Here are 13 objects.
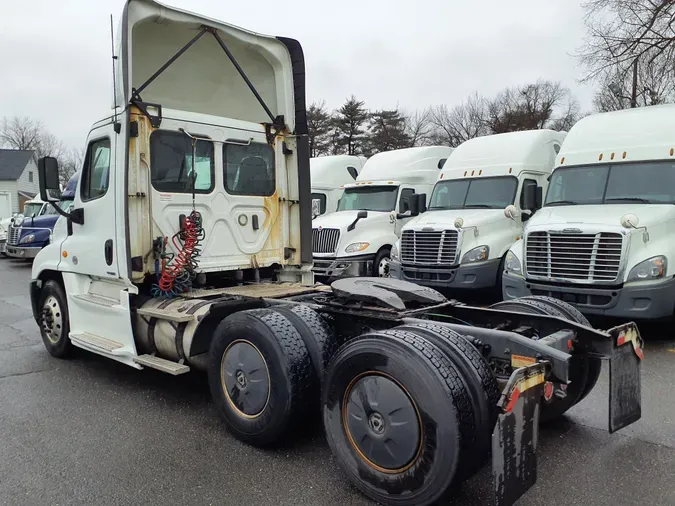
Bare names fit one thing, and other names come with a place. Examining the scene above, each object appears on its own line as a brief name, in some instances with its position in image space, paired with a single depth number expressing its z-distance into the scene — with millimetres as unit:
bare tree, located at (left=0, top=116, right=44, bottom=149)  70688
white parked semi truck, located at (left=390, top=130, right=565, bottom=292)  9352
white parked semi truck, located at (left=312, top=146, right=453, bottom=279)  11578
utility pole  20484
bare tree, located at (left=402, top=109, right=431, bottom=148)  49688
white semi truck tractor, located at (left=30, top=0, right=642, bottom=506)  2844
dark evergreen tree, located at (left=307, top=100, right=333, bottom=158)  43500
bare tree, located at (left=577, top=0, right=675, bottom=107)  19375
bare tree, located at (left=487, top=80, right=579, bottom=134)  43156
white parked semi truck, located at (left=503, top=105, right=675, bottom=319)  6598
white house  45781
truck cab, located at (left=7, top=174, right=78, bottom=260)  17594
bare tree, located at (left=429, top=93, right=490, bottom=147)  49875
